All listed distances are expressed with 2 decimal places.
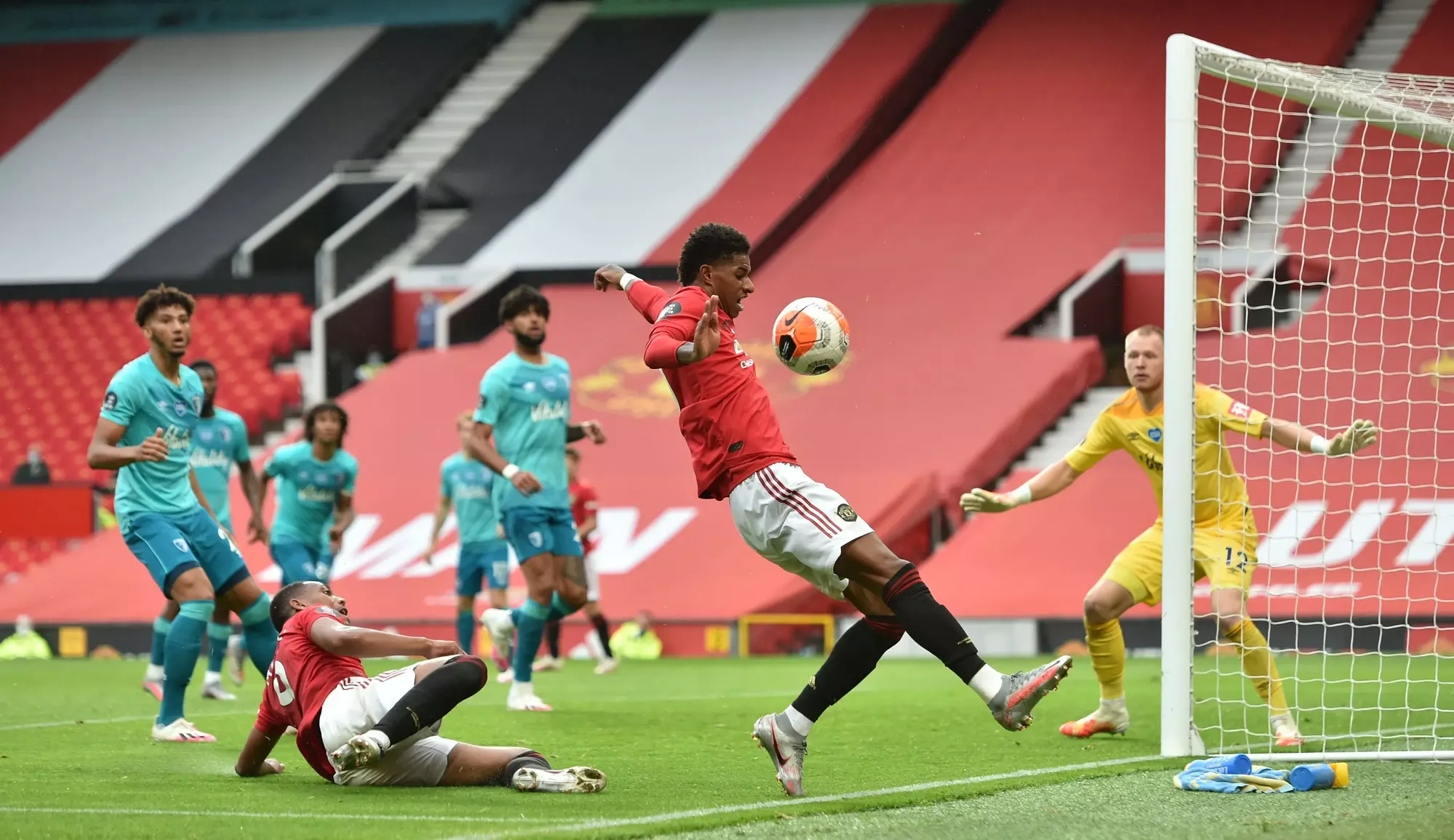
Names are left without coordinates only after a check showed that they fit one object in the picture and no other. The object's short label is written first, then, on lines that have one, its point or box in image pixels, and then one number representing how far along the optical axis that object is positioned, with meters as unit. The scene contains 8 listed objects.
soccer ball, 11.70
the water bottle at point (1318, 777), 11.49
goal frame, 13.40
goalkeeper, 14.67
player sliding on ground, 11.12
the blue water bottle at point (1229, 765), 11.79
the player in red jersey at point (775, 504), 10.92
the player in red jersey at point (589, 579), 28.75
